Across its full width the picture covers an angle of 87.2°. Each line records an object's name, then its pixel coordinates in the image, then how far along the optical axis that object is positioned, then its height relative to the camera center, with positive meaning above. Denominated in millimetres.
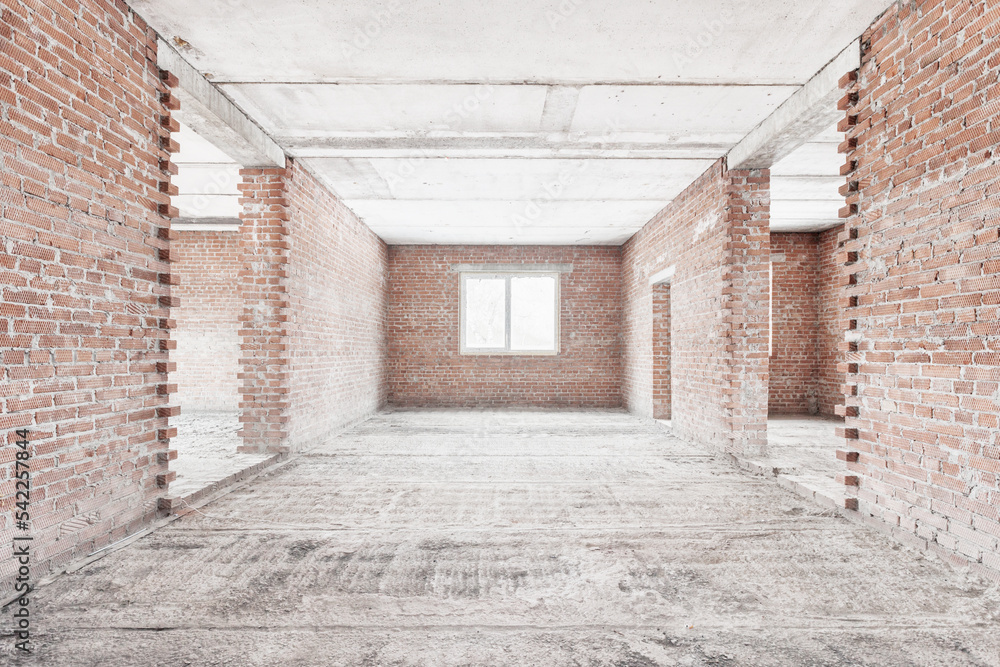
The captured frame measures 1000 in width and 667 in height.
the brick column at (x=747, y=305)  5191 +380
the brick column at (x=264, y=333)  5289 +137
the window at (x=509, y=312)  10234 +641
